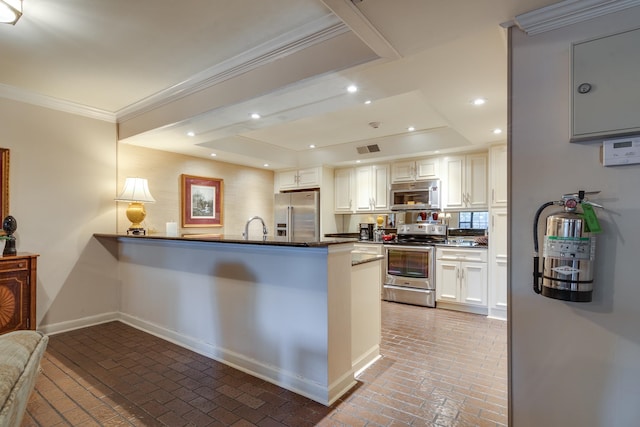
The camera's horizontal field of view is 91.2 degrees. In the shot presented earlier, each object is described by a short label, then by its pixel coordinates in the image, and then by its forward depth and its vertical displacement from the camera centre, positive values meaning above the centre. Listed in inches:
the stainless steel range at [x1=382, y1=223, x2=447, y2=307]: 174.7 -29.4
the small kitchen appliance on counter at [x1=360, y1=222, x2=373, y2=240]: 220.5 -12.0
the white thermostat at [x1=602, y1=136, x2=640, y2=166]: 52.0 +10.7
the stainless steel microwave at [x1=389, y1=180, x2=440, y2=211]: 184.5 +11.5
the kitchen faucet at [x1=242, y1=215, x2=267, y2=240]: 106.6 -7.1
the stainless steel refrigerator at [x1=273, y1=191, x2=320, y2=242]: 221.0 +0.1
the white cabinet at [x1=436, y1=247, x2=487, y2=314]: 160.6 -34.4
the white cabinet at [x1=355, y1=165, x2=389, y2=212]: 208.2 +17.9
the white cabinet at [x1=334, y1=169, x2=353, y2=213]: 223.9 +17.5
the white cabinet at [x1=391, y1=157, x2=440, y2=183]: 187.9 +27.5
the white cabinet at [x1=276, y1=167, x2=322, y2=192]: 223.0 +26.2
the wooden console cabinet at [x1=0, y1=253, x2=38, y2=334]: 109.8 -28.1
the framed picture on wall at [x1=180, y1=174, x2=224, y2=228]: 181.2 +8.0
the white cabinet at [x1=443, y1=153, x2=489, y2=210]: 173.3 +18.6
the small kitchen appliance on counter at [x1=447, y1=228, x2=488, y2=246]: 180.0 -12.7
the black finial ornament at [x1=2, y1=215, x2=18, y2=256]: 114.3 -7.9
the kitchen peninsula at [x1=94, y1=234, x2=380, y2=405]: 83.0 -28.9
